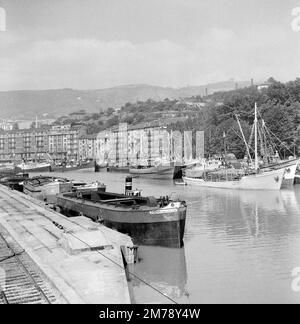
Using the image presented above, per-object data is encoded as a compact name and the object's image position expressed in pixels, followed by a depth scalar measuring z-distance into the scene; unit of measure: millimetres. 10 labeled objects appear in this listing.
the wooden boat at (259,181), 57875
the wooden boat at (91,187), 41606
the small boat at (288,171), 63812
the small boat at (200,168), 81188
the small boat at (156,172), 89162
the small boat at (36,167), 135750
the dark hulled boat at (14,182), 57912
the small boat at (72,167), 142000
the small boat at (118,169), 121875
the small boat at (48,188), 46562
